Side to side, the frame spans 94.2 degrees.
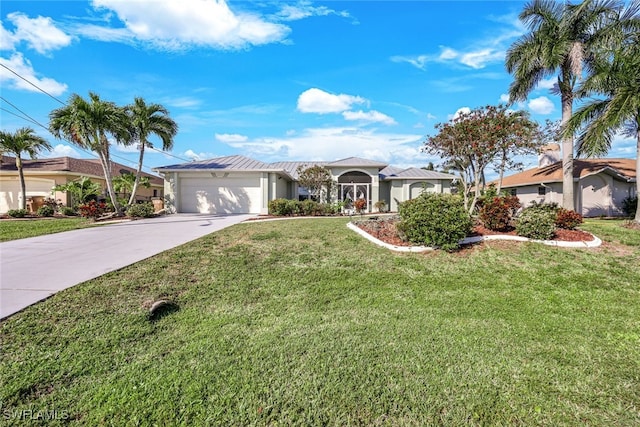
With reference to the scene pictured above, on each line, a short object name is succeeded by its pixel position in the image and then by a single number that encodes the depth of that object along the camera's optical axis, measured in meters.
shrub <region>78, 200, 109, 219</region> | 13.73
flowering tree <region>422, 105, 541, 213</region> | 9.74
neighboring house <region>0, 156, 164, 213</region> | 19.56
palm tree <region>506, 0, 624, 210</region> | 13.41
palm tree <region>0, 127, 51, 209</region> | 17.44
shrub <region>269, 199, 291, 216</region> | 16.09
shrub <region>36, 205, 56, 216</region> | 16.33
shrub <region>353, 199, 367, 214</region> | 19.08
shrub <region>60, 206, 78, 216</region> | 17.11
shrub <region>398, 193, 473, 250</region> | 7.34
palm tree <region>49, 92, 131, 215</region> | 14.02
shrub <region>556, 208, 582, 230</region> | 8.69
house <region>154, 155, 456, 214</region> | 18.80
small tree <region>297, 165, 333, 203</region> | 19.53
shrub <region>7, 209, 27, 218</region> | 15.55
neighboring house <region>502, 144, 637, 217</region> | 17.90
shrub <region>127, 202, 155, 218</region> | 15.43
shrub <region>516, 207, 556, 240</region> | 7.96
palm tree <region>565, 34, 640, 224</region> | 10.38
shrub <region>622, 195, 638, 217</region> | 17.11
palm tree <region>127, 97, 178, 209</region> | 16.55
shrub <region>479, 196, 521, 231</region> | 8.77
